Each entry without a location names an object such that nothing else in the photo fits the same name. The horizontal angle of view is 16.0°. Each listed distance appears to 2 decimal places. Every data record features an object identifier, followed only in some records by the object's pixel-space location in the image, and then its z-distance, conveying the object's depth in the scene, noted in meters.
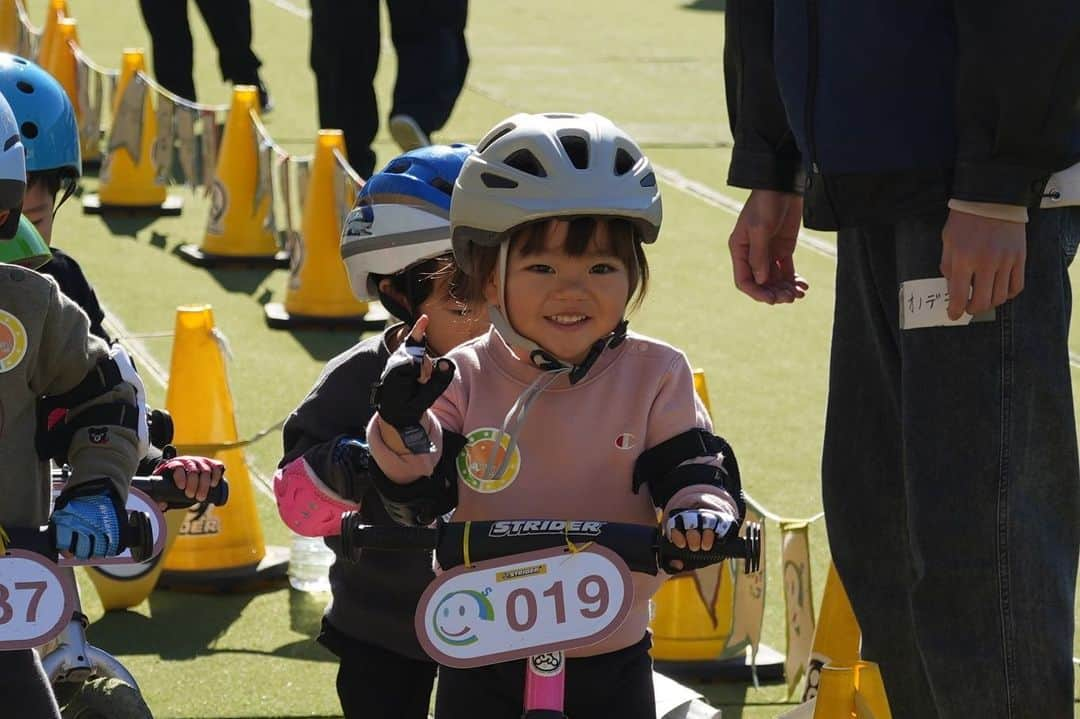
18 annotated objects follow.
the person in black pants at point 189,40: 22.46
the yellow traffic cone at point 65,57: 22.52
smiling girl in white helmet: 6.68
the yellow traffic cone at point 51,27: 23.11
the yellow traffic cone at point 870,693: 7.09
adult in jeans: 6.51
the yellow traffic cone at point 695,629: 10.17
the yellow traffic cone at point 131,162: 20.23
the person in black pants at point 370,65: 18.75
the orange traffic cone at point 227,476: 11.30
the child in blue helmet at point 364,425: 7.59
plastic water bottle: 11.30
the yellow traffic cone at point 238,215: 18.49
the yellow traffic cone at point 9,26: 25.55
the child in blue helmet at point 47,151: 8.77
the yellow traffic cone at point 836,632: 8.64
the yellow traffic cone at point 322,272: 16.66
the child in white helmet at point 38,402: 6.96
